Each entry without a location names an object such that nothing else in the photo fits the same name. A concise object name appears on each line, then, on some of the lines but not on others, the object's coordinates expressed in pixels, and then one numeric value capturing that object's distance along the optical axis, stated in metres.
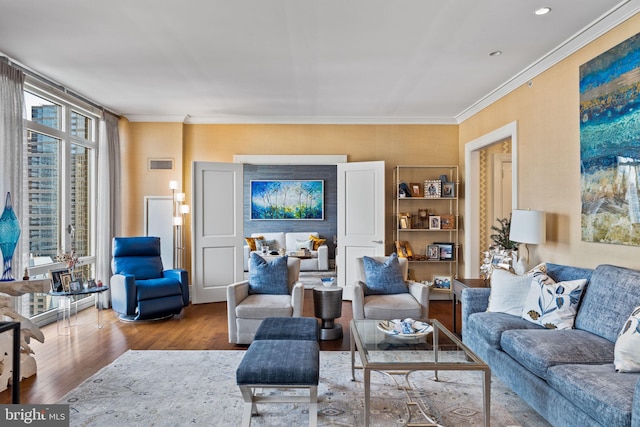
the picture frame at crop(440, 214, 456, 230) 6.02
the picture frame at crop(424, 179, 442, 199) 6.00
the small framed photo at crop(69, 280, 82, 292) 4.26
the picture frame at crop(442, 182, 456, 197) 6.00
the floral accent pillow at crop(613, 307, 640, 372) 2.04
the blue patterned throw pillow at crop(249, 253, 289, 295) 4.29
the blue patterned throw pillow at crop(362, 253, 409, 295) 4.31
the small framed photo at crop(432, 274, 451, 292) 6.04
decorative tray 2.79
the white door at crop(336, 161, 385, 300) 5.89
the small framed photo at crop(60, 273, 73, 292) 4.23
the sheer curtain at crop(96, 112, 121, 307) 5.54
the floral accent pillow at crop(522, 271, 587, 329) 2.83
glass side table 4.22
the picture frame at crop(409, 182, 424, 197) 6.12
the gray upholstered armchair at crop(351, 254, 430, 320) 3.92
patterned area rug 2.50
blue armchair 4.69
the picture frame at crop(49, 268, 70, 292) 4.17
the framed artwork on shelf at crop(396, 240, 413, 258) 5.97
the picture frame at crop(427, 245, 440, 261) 6.05
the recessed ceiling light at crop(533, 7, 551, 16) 2.88
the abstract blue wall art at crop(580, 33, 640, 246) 2.80
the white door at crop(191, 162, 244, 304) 5.76
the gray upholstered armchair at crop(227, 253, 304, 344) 3.89
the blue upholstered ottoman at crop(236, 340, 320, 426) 2.24
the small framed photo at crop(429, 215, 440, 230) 6.02
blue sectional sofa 1.88
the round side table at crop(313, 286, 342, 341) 4.13
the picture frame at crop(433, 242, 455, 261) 6.02
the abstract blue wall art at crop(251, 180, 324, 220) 9.57
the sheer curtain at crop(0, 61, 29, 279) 3.72
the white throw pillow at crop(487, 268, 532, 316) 3.22
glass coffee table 2.21
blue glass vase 3.29
